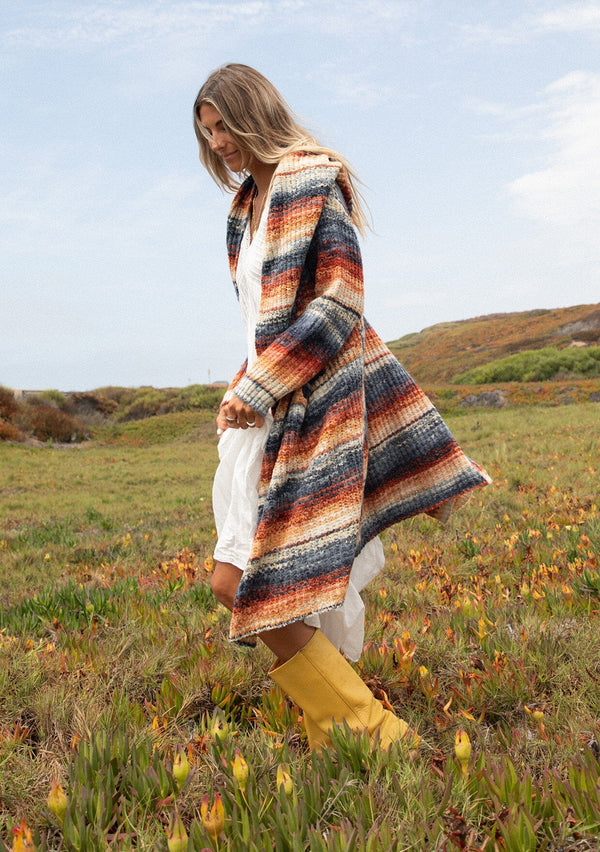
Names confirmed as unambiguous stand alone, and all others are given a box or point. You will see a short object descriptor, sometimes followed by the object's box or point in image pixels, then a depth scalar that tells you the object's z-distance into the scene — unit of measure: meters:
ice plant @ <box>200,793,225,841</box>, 1.50
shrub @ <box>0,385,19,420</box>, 24.69
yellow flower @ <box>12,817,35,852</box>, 1.42
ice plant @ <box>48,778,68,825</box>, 1.60
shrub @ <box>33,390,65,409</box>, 30.40
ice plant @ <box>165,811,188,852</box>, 1.42
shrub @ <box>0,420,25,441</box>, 21.98
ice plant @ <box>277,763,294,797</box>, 1.65
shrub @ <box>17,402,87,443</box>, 25.03
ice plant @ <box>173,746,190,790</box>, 1.74
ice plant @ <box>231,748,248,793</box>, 1.70
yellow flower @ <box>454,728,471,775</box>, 1.78
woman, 2.10
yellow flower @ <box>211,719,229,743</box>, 2.04
